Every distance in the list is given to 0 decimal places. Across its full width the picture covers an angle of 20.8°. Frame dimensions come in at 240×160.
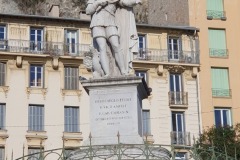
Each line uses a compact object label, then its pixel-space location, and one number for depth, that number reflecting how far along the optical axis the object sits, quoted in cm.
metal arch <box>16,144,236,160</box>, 1282
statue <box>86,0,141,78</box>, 1653
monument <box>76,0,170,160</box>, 1552
